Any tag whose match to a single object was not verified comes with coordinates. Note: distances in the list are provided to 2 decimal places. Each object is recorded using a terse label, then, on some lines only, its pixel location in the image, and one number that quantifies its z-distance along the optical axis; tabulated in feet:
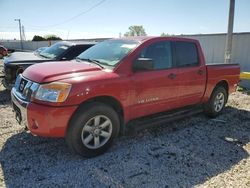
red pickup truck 8.75
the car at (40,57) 17.31
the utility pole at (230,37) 25.42
